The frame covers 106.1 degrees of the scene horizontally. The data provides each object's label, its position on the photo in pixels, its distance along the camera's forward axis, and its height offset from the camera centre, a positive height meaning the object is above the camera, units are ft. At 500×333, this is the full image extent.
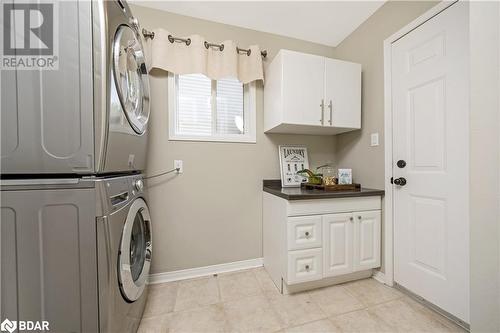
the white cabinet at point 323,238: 4.68 -1.97
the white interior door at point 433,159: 3.79 +0.09
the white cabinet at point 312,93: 5.29 +2.10
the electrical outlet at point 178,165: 5.74 +0.01
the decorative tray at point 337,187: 5.41 -0.67
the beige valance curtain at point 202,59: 5.39 +3.25
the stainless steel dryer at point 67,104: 2.38 +0.80
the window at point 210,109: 5.91 +1.87
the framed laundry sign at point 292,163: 6.51 +0.05
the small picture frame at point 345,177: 5.82 -0.40
